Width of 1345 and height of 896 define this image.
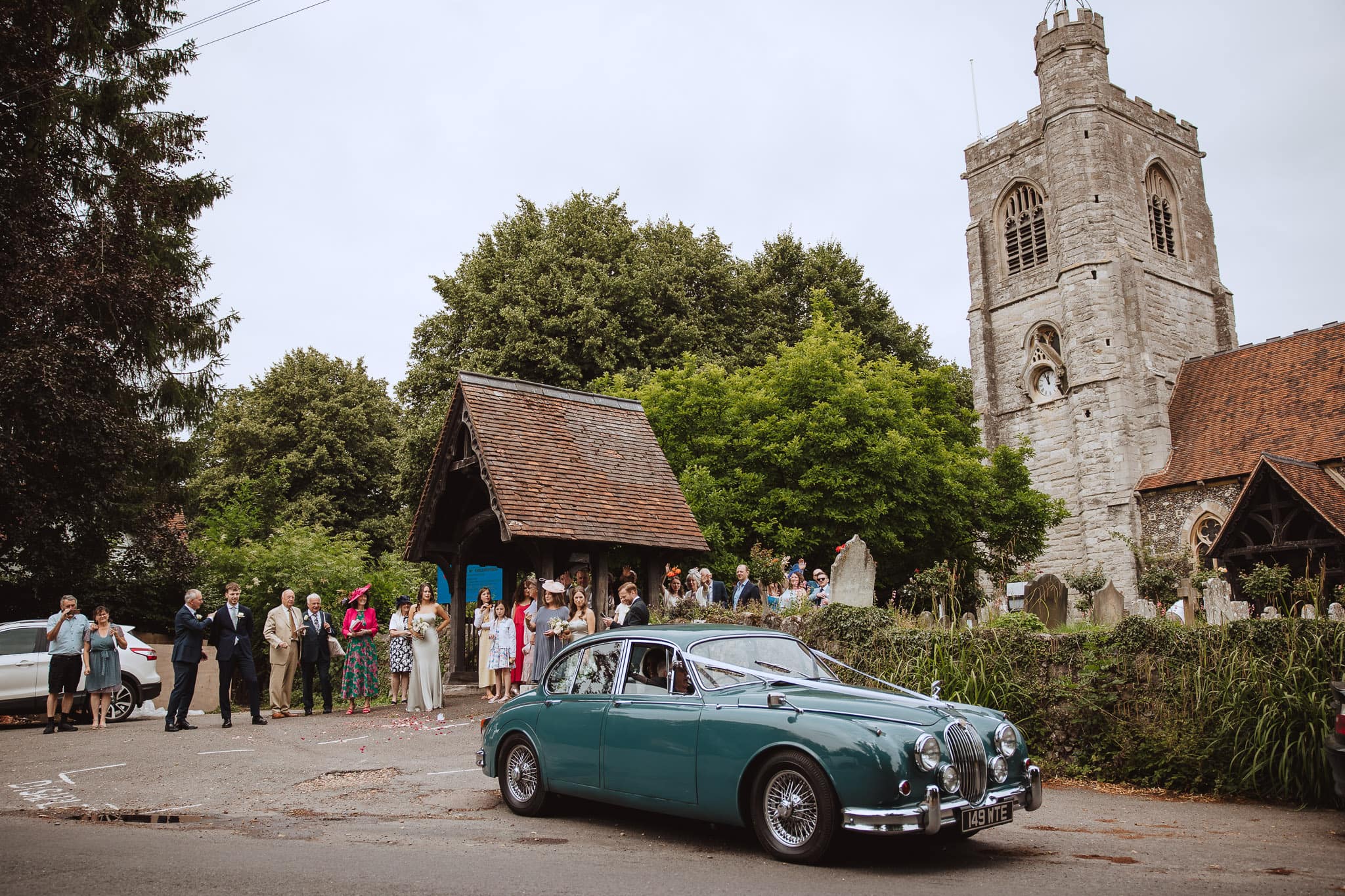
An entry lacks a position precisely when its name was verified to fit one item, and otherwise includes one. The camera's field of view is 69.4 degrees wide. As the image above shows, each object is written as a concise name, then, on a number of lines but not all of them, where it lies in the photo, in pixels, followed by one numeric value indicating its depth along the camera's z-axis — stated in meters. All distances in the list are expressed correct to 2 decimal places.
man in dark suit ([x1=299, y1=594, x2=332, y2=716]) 15.77
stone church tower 36.44
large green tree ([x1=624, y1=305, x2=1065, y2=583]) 25.58
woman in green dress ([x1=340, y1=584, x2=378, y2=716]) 16.09
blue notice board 20.92
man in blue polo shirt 14.01
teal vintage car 5.94
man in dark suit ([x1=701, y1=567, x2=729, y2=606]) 16.19
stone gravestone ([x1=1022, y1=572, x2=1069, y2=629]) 13.88
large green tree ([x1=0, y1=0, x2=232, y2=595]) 16.44
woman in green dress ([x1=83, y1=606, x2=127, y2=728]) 14.42
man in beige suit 15.73
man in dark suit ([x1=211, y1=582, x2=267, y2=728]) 14.39
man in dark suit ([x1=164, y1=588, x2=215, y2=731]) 13.86
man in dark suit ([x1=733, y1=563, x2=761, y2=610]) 14.63
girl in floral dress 15.56
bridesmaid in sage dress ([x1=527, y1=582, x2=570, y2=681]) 14.20
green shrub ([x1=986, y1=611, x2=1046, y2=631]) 10.20
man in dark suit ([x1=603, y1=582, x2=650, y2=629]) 12.73
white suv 15.35
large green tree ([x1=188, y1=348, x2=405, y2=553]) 39.50
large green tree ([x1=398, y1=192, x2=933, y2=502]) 31.88
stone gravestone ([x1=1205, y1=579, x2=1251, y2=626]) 14.06
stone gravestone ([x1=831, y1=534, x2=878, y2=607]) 13.52
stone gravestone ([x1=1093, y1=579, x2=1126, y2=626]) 13.76
